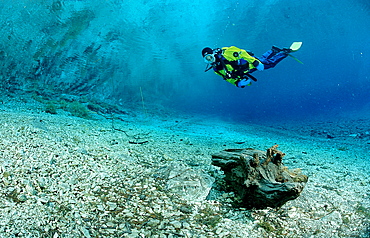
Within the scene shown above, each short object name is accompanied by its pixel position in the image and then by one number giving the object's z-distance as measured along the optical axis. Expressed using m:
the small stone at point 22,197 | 2.19
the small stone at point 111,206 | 2.38
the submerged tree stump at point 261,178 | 2.37
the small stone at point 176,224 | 2.23
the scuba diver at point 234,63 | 6.51
